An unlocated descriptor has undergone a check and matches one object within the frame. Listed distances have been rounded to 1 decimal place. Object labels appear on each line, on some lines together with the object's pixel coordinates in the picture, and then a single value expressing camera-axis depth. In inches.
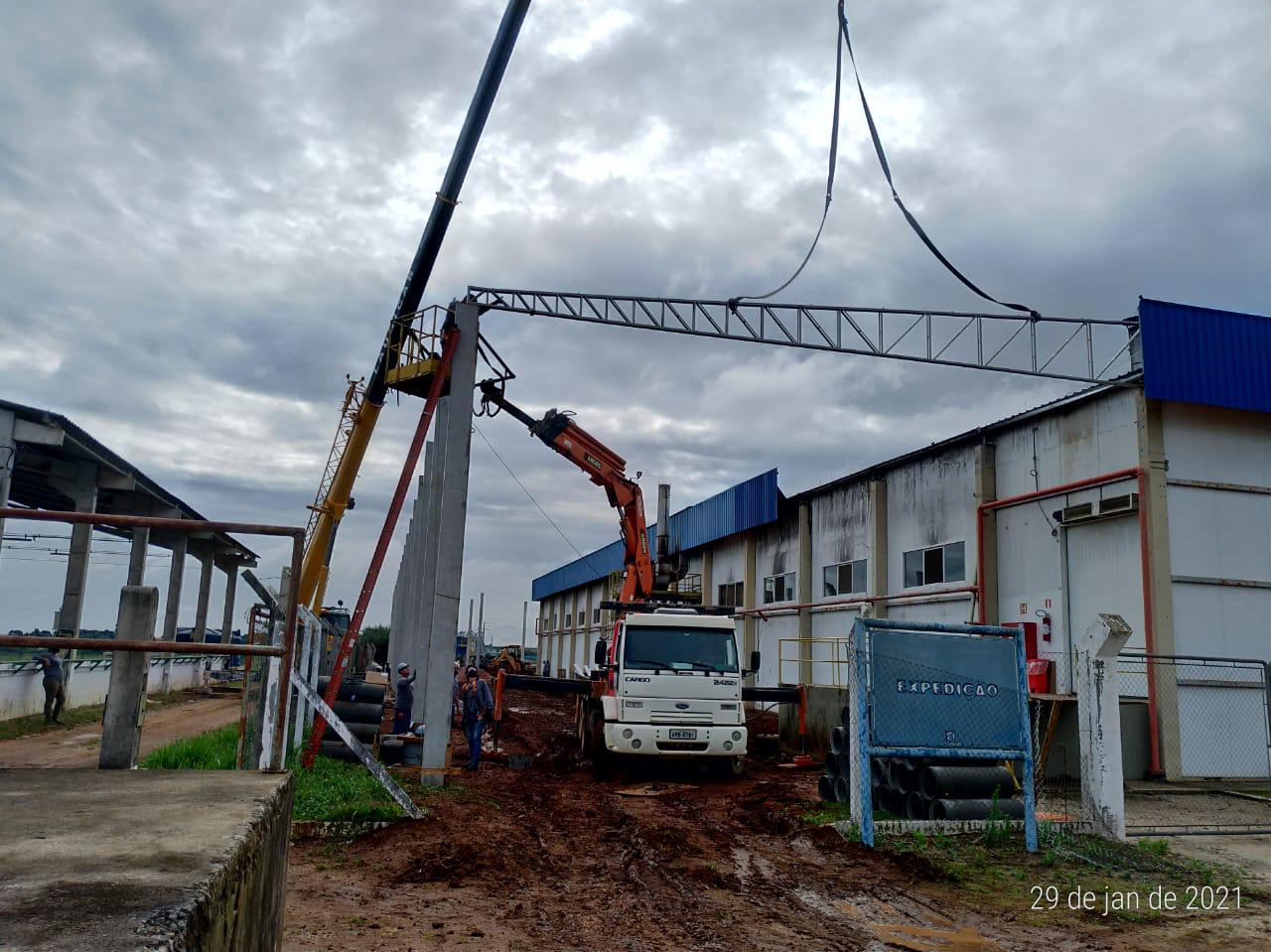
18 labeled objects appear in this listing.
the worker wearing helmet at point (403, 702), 727.1
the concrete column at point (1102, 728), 413.7
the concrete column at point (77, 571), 1128.2
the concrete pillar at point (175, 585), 1407.5
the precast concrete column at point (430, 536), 742.7
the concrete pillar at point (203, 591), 1787.6
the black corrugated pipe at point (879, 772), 472.7
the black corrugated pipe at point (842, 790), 498.6
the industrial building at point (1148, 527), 612.1
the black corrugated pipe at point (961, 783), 433.1
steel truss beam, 684.1
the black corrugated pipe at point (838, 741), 514.9
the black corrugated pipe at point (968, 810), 424.2
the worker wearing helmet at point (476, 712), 649.0
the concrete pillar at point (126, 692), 232.7
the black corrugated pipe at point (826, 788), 514.9
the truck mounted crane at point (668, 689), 629.0
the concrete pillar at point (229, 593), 2138.3
